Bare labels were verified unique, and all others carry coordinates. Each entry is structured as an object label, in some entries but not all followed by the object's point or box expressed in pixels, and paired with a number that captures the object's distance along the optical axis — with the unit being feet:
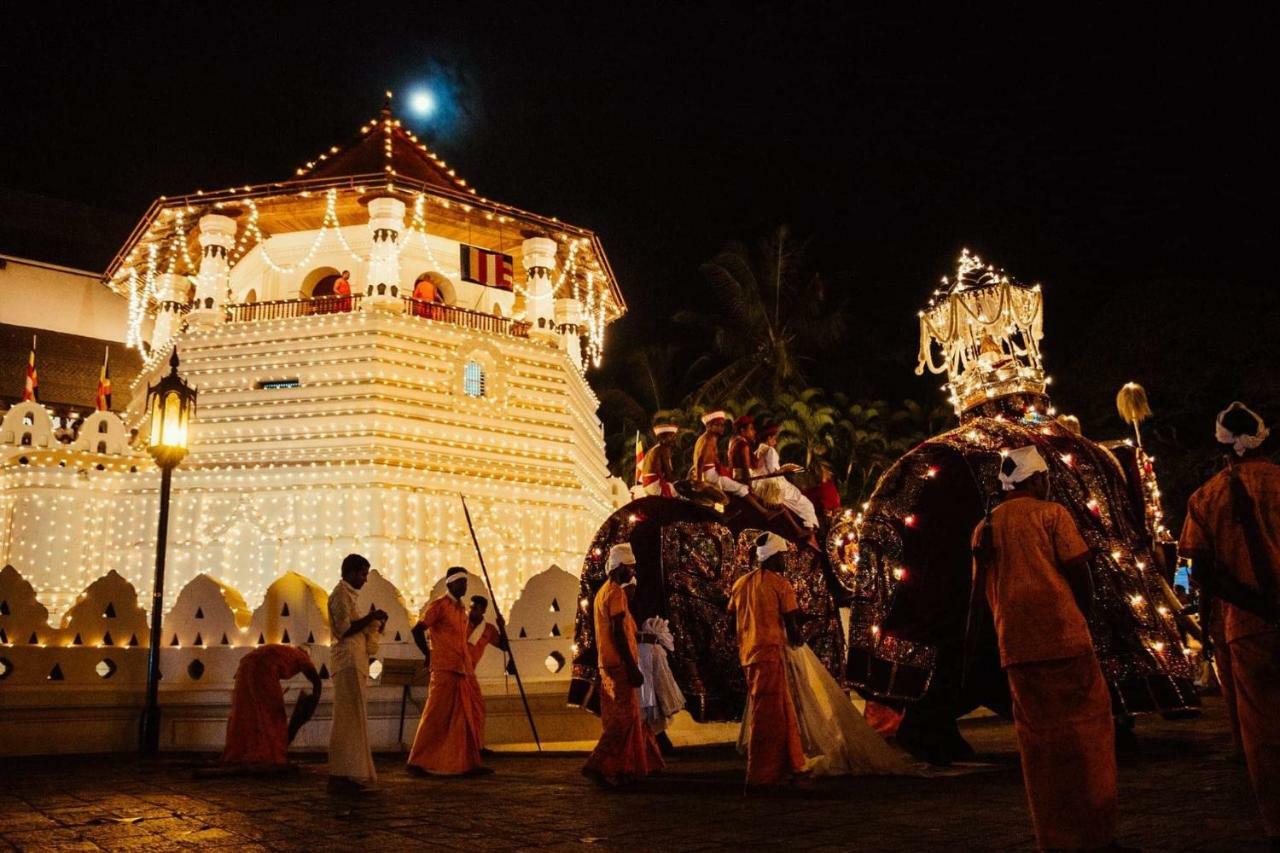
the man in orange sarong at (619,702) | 20.76
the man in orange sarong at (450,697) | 23.71
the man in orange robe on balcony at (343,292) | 61.52
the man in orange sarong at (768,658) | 19.16
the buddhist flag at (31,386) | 55.72
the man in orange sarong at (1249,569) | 12.39
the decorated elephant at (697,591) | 26.37
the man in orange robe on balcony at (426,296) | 62.43
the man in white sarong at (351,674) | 20.45
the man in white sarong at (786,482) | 27.30
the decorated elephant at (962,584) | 19.31
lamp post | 30.73
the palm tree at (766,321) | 91.45
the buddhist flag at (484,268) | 63.05
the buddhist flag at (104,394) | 60.05
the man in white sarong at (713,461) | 27.68
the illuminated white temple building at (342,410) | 54.80
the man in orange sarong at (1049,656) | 11.80
